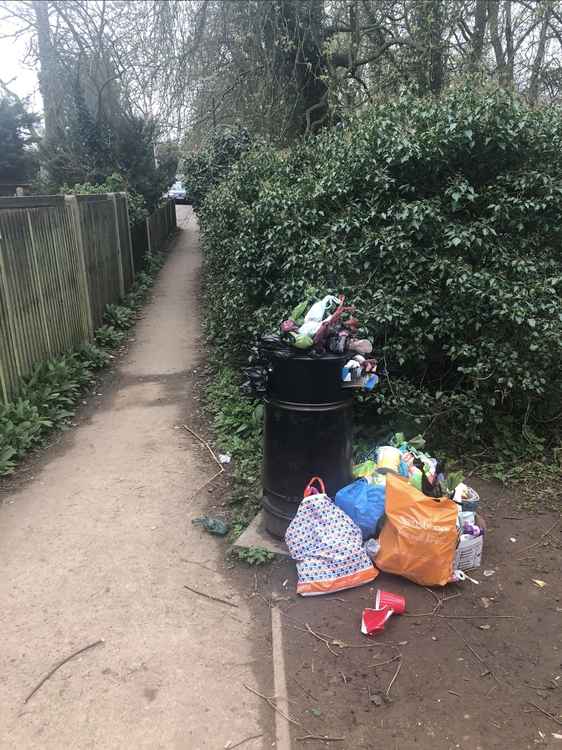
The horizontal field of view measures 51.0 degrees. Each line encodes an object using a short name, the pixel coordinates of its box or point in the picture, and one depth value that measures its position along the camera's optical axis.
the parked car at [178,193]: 28.19
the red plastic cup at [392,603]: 3.13
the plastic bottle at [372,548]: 3.45
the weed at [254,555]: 3.61
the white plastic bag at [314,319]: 3.54
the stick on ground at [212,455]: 4.64
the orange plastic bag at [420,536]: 3.24
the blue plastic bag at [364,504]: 3.46
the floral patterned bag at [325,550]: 3.30
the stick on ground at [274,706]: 2.52
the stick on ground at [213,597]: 3.29
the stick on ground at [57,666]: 2.67
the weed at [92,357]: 7.54
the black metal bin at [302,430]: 3.50
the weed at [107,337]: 8.55
